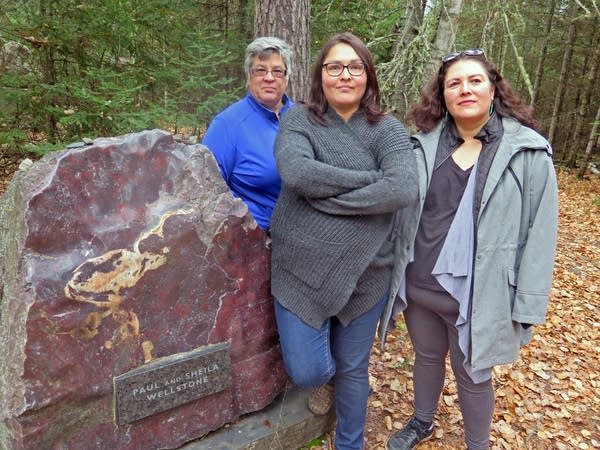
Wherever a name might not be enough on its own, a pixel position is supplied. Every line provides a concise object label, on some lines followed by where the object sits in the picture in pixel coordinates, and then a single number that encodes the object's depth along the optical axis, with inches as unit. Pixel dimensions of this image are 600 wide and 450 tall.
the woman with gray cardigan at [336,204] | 76.9
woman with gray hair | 91.4
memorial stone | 73.6
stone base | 97.3
